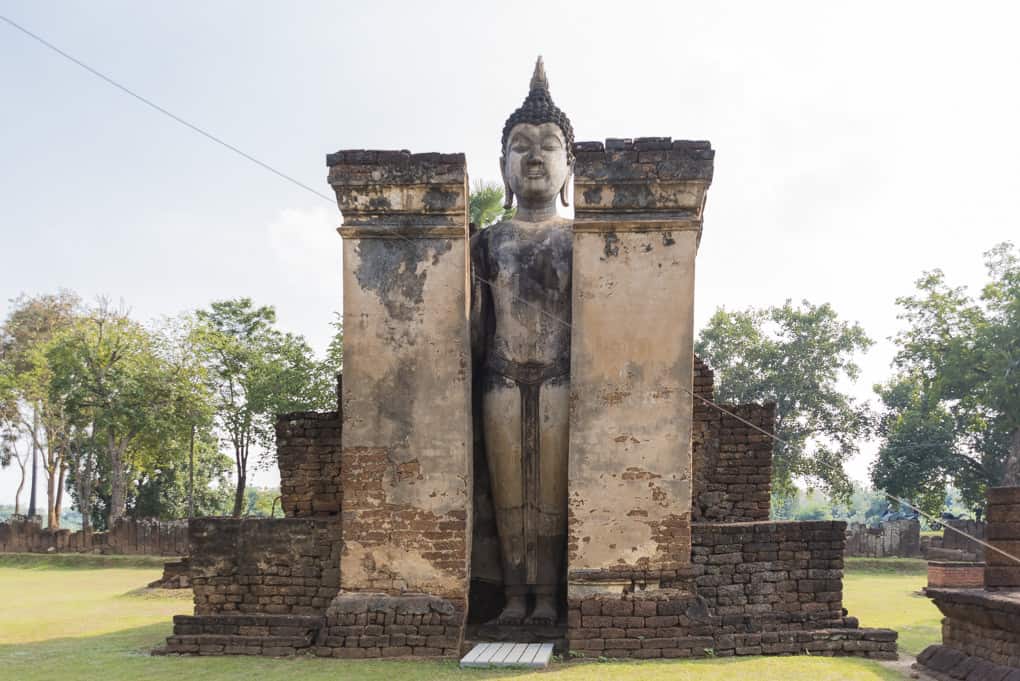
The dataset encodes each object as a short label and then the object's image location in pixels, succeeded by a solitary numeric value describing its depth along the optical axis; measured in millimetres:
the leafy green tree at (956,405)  29750
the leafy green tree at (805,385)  35281
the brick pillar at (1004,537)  7984
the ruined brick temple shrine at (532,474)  8133
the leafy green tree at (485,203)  22250
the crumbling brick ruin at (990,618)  7066
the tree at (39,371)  34906
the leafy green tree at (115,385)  30828
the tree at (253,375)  30484
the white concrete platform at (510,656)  7473
